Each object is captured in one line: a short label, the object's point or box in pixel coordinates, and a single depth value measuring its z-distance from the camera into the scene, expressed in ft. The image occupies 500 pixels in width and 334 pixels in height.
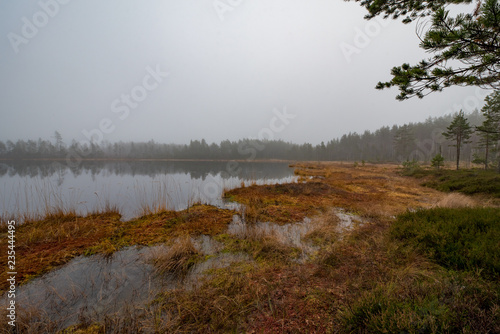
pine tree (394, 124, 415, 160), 172.67
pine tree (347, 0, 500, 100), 8.35
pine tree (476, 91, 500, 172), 67.62
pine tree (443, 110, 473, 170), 80.71
